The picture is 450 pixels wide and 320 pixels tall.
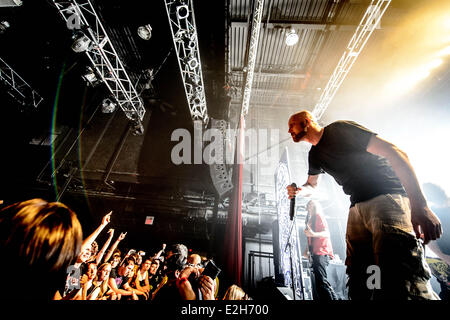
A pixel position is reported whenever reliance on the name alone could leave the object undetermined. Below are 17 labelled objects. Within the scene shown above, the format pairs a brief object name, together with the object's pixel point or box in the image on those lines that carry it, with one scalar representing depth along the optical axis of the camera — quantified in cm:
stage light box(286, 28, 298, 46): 533
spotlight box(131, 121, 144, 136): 729
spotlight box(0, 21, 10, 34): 577
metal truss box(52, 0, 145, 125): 409
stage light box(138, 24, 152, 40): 528
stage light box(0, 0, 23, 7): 472
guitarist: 284
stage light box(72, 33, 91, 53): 432
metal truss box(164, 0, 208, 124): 393
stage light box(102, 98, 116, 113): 623
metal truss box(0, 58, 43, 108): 637
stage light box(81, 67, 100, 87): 554
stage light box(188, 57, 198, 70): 463
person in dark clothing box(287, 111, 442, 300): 82
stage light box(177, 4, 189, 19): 385
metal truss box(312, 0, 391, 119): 439
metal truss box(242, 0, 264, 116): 389
